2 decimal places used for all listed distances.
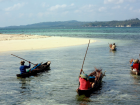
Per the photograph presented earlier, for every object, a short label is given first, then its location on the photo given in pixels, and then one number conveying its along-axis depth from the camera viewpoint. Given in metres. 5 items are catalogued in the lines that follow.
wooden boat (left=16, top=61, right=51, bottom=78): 16.83
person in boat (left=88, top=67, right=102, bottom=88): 13.16
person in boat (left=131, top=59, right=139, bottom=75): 17.00
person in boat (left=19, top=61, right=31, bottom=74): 16.44
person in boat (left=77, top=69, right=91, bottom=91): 11.98
